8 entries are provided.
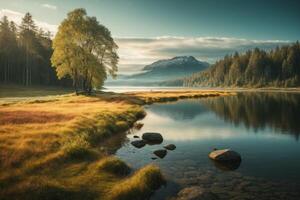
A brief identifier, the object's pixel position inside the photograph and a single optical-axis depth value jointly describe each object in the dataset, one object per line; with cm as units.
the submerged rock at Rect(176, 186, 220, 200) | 1584
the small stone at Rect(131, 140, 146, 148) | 2942
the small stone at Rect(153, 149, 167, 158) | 2595
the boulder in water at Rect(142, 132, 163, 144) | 3256
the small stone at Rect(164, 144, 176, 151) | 2874
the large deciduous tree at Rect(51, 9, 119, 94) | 7288
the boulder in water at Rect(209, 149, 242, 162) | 2409
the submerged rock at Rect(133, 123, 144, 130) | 4178
